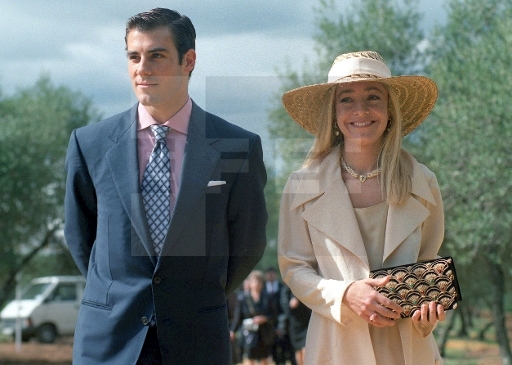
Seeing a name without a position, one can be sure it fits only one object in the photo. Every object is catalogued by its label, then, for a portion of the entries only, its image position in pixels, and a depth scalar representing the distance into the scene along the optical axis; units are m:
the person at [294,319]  13.64
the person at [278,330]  13.91
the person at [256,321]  13.55
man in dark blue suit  3.54
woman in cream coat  3.79
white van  28.66
